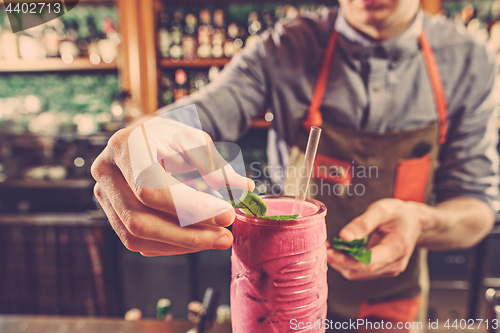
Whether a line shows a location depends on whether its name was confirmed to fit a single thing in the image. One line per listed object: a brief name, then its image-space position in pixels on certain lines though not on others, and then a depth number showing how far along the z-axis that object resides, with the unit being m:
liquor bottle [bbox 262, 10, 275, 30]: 2.67
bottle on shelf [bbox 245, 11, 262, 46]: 2.66
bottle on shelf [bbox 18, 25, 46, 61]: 2.69
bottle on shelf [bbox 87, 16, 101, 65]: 2.66
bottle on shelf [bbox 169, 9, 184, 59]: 2.64
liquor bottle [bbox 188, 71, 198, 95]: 2.85
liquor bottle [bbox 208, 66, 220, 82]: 2.68
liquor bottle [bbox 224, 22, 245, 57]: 2.60
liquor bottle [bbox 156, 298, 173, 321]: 1.37
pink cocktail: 0.52
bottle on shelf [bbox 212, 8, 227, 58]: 2.61
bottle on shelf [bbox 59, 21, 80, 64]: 2.68
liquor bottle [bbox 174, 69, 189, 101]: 2.73
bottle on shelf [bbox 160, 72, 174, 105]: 2.72
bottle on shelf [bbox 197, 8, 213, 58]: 2.60
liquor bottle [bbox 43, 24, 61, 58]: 2.69
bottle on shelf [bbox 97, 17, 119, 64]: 2.67
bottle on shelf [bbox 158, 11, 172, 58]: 2.62
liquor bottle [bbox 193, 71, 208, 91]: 2.82
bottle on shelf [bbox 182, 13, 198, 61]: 2.62
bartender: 1.15
